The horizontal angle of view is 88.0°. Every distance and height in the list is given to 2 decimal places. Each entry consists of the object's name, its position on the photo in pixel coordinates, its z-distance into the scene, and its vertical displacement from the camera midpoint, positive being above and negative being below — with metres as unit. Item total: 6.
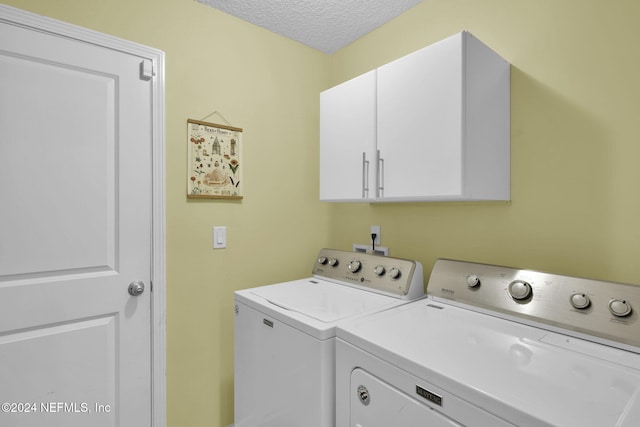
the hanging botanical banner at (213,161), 1.79 +0.29
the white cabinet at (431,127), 1.28 +0.37
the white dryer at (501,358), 0.76 -0.42
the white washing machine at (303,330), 1.20 -0.48
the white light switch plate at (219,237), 1.87 -0.14
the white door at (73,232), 1.34 -0.08
